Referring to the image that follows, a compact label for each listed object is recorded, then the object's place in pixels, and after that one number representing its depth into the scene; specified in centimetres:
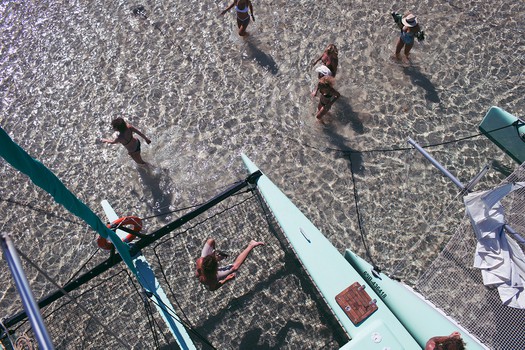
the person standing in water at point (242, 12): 975
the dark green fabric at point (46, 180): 397
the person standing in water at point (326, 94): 833
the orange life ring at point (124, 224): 646
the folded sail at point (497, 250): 570
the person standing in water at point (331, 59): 859
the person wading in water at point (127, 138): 765
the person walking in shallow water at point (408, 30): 912
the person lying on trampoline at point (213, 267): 642
